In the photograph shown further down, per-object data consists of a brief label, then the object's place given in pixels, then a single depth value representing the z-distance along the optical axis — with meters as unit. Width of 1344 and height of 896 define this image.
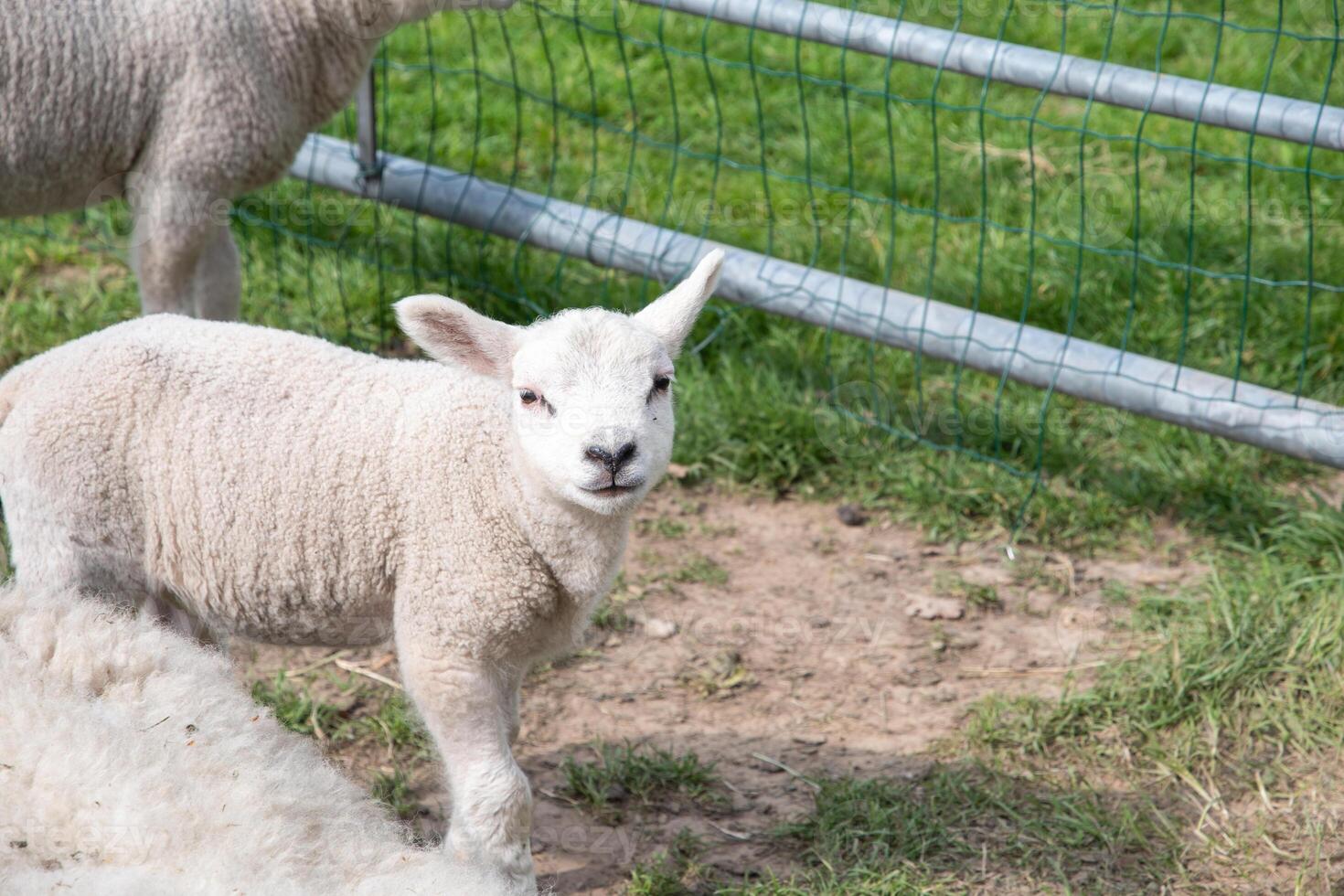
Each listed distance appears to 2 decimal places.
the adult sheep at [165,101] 3.89
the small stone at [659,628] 4.05
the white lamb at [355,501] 2.82
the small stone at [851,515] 4.55
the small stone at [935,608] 4.16
